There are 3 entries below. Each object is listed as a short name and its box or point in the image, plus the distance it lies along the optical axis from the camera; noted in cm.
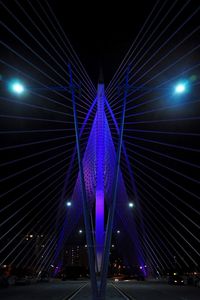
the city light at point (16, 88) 1309
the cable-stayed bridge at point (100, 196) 1803
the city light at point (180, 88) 1382
